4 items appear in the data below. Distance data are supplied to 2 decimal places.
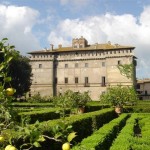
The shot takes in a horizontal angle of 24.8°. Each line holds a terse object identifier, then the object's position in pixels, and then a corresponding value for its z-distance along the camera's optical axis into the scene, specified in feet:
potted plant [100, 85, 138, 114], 90.38
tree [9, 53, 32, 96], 151.33
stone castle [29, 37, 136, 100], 173.06
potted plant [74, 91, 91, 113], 83.10
